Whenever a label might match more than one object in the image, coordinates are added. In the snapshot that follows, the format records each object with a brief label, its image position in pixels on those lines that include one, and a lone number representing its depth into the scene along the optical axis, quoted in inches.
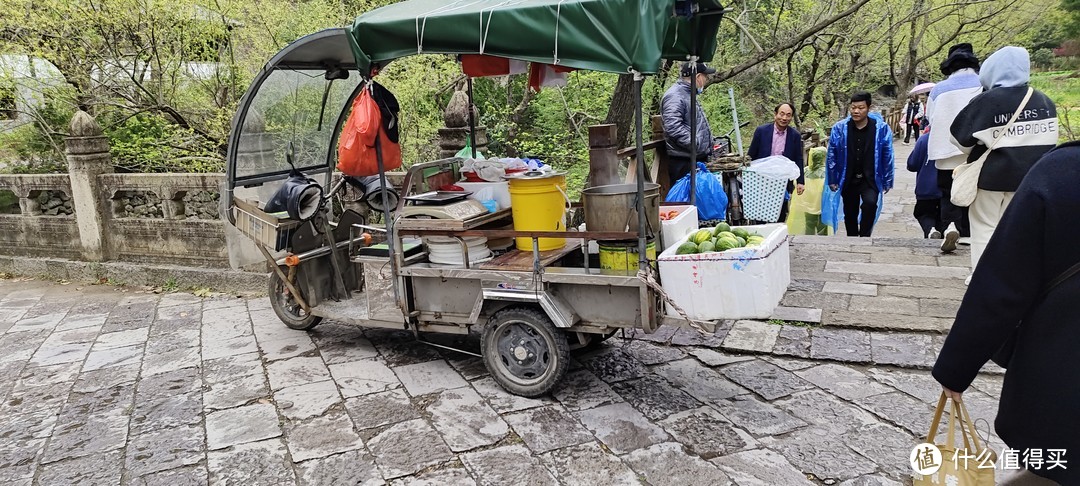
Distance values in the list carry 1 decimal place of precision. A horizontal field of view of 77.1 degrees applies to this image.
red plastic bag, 177.8
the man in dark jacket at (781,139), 313.4
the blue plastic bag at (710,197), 276.1
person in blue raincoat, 294.0
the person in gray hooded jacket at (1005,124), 188.5
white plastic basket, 288.0
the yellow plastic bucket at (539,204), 178.9
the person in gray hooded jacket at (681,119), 267.1
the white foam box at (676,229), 177.5
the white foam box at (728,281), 145.3
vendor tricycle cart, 152.3
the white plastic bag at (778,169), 284.5
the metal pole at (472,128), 231.3
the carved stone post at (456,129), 300.2
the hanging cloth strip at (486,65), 210.5
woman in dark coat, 77.3
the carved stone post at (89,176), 333.4
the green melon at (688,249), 155.6
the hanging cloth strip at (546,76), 202.6
